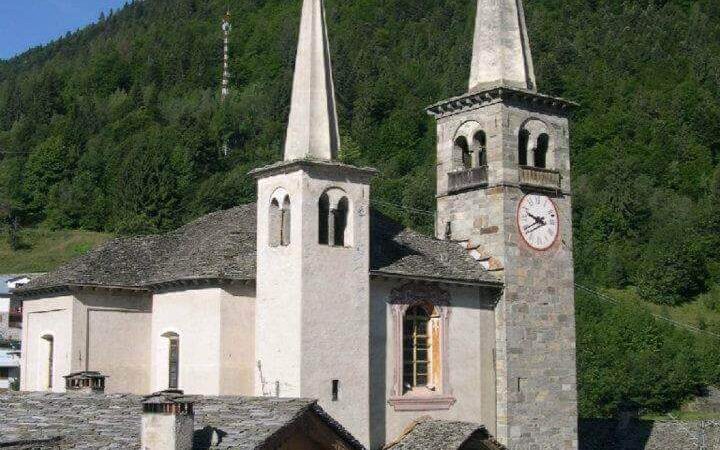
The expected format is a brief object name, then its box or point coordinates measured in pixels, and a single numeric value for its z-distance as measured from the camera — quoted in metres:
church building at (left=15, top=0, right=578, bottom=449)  27.97
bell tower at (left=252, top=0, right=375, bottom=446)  27.38
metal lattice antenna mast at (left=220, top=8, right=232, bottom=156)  133.86
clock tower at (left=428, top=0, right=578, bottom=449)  32.19
